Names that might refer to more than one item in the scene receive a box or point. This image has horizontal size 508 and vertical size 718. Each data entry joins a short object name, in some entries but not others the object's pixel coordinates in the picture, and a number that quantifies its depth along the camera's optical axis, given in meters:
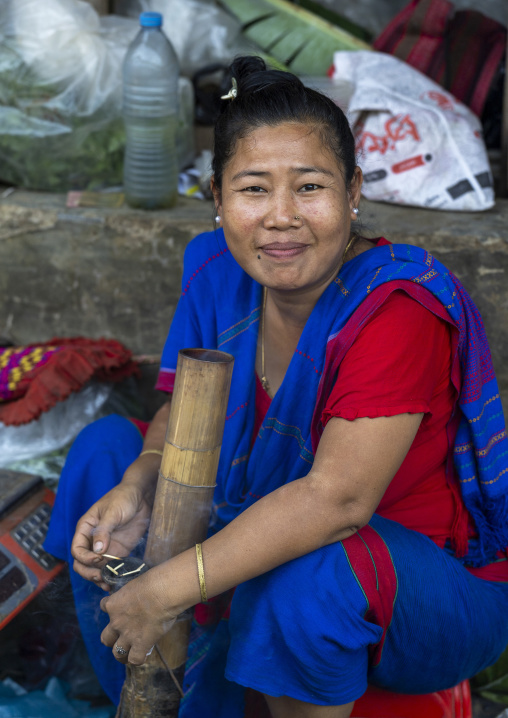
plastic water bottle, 2.91
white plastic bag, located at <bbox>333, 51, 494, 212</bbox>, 2.86
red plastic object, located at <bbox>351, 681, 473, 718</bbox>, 1.71
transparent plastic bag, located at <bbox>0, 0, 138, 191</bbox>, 3.01
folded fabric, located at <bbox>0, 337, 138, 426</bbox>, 2.56
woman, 1.46
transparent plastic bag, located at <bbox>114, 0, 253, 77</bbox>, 3.50
